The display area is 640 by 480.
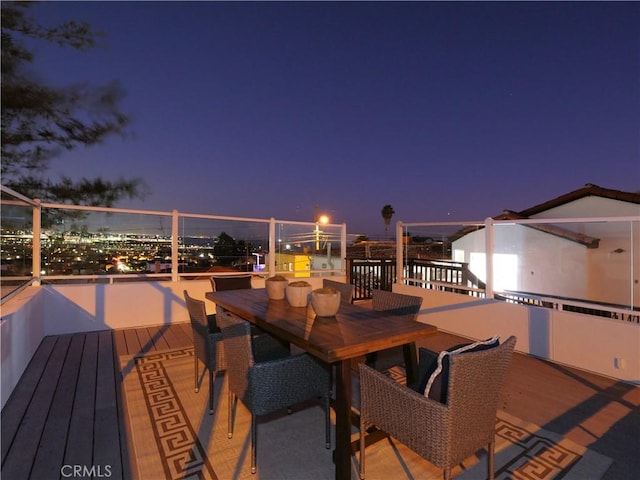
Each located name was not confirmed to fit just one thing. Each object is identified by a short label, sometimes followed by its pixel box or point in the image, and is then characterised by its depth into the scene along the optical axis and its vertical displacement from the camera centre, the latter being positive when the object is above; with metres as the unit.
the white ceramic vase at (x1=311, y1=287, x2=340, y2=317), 2.29 -0.41
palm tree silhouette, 34.53 +3.27
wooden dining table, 1.69 -0.53
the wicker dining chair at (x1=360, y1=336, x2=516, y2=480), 1.38 -0.76
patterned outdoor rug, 1.79 -1.26
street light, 6.61 +0.17
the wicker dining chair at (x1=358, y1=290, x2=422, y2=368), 2.71 -0.53
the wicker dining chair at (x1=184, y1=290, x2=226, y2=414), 2.43 -0.77
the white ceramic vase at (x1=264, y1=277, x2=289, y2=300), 2.94 -0.39
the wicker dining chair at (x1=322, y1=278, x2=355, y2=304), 3.30 -0.50
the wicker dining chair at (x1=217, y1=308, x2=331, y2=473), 1.81 -0.79
